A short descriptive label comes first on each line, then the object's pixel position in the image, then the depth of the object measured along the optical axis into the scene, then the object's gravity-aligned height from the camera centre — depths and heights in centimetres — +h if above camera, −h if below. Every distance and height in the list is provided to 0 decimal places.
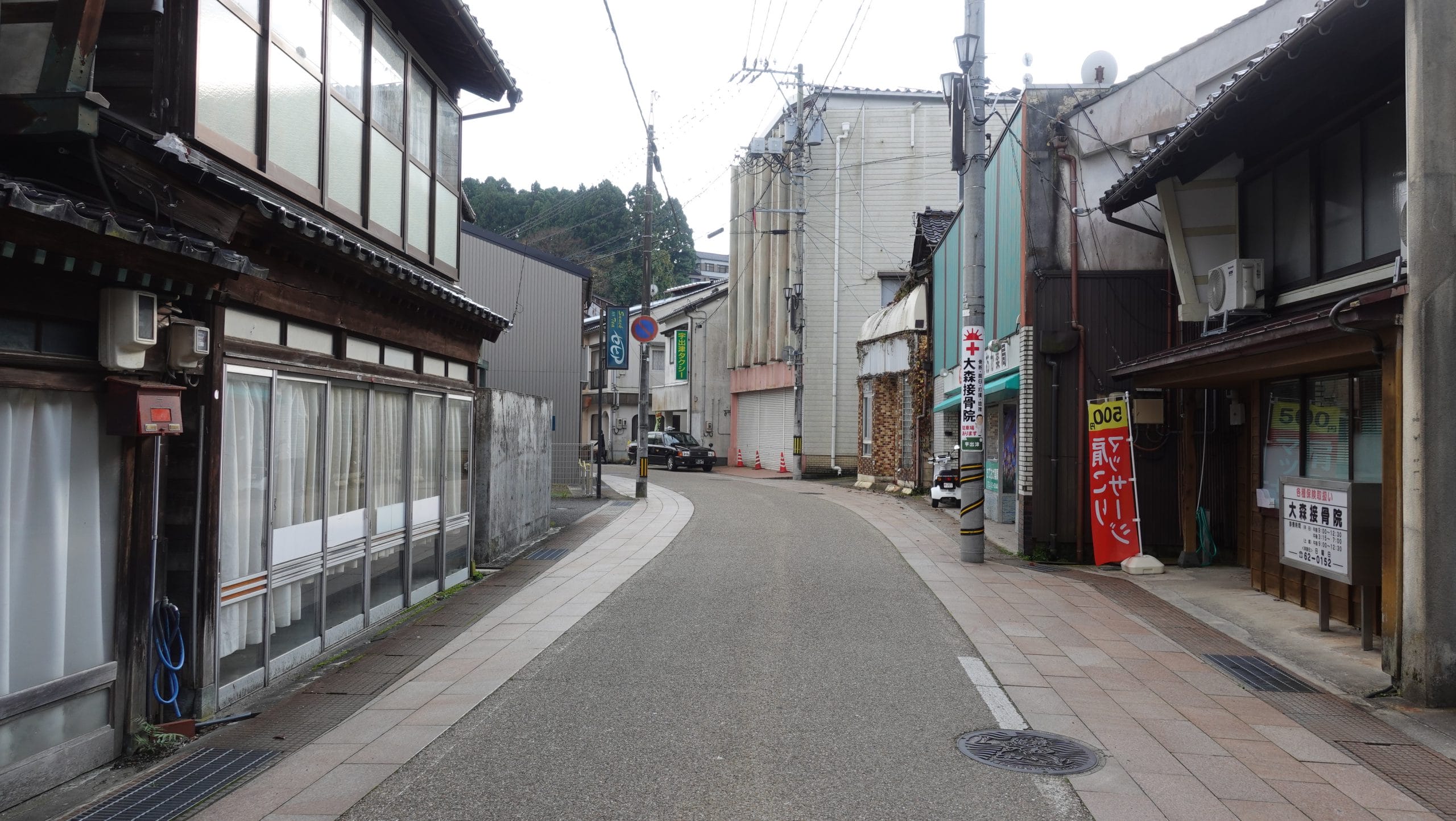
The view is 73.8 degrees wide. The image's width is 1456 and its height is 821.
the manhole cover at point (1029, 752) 559 -194
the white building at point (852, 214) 3391 +749
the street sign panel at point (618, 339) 2445 +222
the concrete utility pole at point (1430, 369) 665 +44
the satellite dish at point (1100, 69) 1620 +606
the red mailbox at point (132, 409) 559 +7
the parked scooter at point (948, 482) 2091 -117
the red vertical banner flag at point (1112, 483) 1302 -73
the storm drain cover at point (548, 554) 1435 -196
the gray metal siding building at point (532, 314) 2516 +290
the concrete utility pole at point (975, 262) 1398 +252
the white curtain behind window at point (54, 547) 501 -69
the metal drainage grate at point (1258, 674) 745 -197
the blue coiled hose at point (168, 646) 600 -140
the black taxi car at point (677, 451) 3988 -104
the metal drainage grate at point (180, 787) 495 -200
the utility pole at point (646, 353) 2422 +189
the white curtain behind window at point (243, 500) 666 -55
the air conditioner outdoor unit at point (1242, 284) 1088 +166
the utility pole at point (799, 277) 3272 +522
